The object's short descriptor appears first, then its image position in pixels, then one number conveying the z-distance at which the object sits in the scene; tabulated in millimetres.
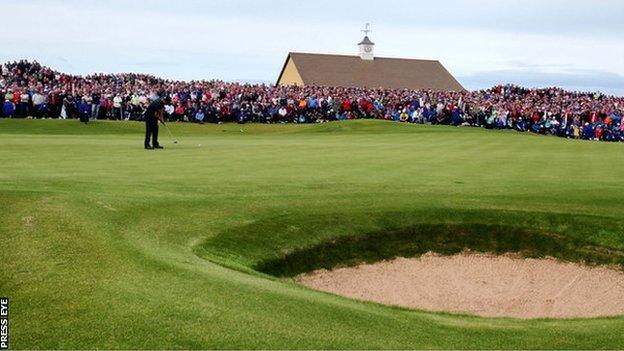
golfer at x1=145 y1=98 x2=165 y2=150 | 32872
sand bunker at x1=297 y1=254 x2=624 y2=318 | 15844
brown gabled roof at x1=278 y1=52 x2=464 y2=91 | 108375
